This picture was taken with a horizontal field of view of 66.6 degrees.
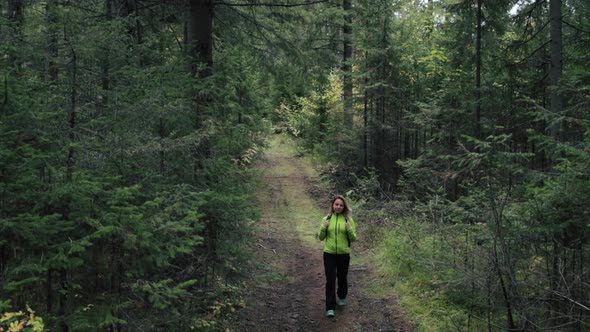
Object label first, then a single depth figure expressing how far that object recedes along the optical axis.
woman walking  7.71
